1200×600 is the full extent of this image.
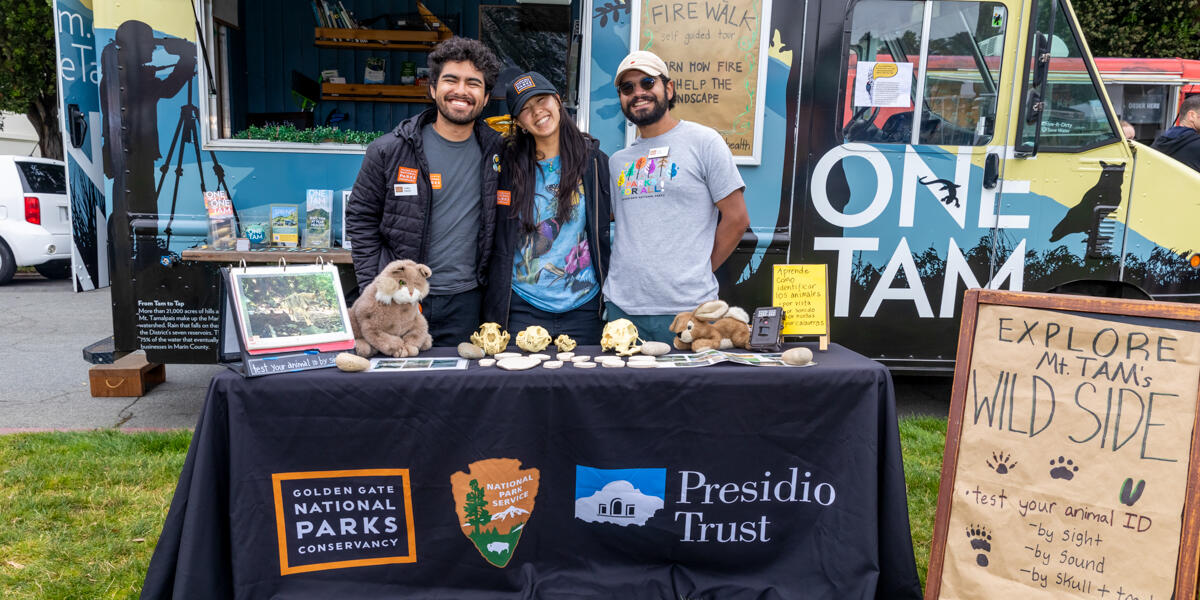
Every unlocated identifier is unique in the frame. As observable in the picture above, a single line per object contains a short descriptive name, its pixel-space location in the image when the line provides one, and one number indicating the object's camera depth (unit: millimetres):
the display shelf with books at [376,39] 5652
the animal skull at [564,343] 2346
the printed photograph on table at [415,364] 2121
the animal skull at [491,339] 2311
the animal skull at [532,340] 2316
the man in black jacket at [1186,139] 5152
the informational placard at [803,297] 2375
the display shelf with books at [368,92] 5887
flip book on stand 2043
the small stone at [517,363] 2137
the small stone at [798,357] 2213
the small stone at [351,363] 2049
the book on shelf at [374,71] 6062
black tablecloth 2051
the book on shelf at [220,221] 3559
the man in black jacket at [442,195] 2561
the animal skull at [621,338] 2313
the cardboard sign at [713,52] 3547
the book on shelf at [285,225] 3656
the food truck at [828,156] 3551
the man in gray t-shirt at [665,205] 2531
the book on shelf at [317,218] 3684
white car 8422
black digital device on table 2391
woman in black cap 2588
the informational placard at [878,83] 3721
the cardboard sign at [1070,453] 1864
